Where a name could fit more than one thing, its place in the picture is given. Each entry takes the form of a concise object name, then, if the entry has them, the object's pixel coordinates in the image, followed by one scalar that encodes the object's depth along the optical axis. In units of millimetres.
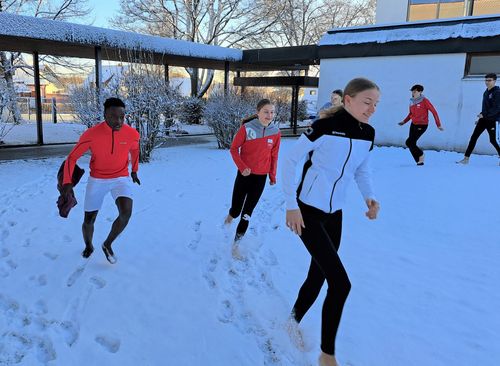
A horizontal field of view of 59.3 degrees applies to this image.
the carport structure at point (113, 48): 10219
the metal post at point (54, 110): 22100
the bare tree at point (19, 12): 21822
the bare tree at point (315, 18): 33719
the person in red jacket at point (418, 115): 9211
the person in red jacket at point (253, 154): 4551
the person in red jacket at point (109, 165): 3912
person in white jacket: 2576
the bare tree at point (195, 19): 26734
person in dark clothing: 8695
